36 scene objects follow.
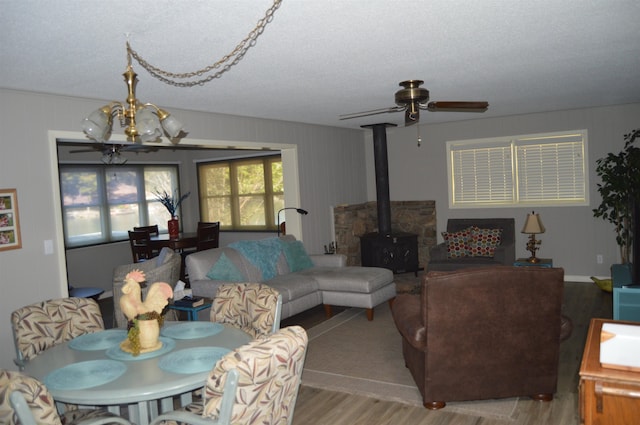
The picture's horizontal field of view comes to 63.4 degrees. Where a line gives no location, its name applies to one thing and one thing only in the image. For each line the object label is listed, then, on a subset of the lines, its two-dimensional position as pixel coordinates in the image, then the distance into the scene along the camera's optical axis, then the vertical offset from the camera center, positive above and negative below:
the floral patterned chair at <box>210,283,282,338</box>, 3.10 -0.67
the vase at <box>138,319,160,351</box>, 2.66 -0.66
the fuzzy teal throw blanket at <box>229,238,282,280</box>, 5.74 -0.61
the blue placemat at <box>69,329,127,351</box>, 2.80 -0.74
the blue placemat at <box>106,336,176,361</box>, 2.60 -0.75
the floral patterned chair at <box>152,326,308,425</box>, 1.93 -0.70
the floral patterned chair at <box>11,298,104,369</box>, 2.92 -0.67
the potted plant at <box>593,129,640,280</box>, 6.00 -0.06
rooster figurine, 2.62 -0.48
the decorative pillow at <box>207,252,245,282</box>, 5.27 -0.72
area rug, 3.49 -1.41
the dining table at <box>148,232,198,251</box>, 7.71 -0.57
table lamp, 6.45 -0.50
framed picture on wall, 3.90 -0.06
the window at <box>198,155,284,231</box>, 9.16 +0.16
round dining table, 2.21 -0.76
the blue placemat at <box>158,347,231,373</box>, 2.41 -0.76
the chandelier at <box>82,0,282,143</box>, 2.58 +0.46
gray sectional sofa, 5.30 -0.86
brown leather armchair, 3.18 -0.91
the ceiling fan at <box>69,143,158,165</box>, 6.78 +0.77
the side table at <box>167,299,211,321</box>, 4.42 -0.90
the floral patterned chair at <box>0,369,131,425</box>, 1.72 -0.65
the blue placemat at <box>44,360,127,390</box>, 2.27 -0.76
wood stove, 7.37 -0.66
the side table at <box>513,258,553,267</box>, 6.33 -0.95
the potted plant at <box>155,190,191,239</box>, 7.95 +0.00
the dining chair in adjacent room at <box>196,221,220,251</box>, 8.05 -0.54
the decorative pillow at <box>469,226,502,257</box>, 6.73 -0.69
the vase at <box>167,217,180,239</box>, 7.93 -0.37
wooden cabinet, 1.82 -0.76
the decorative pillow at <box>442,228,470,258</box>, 6.81 -0.71
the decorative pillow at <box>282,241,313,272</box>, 6.16 -0.70
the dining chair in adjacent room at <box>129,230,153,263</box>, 7.75 -0.60
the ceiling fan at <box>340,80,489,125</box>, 4.23 +0.77
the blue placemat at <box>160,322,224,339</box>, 2.95 -0.74
